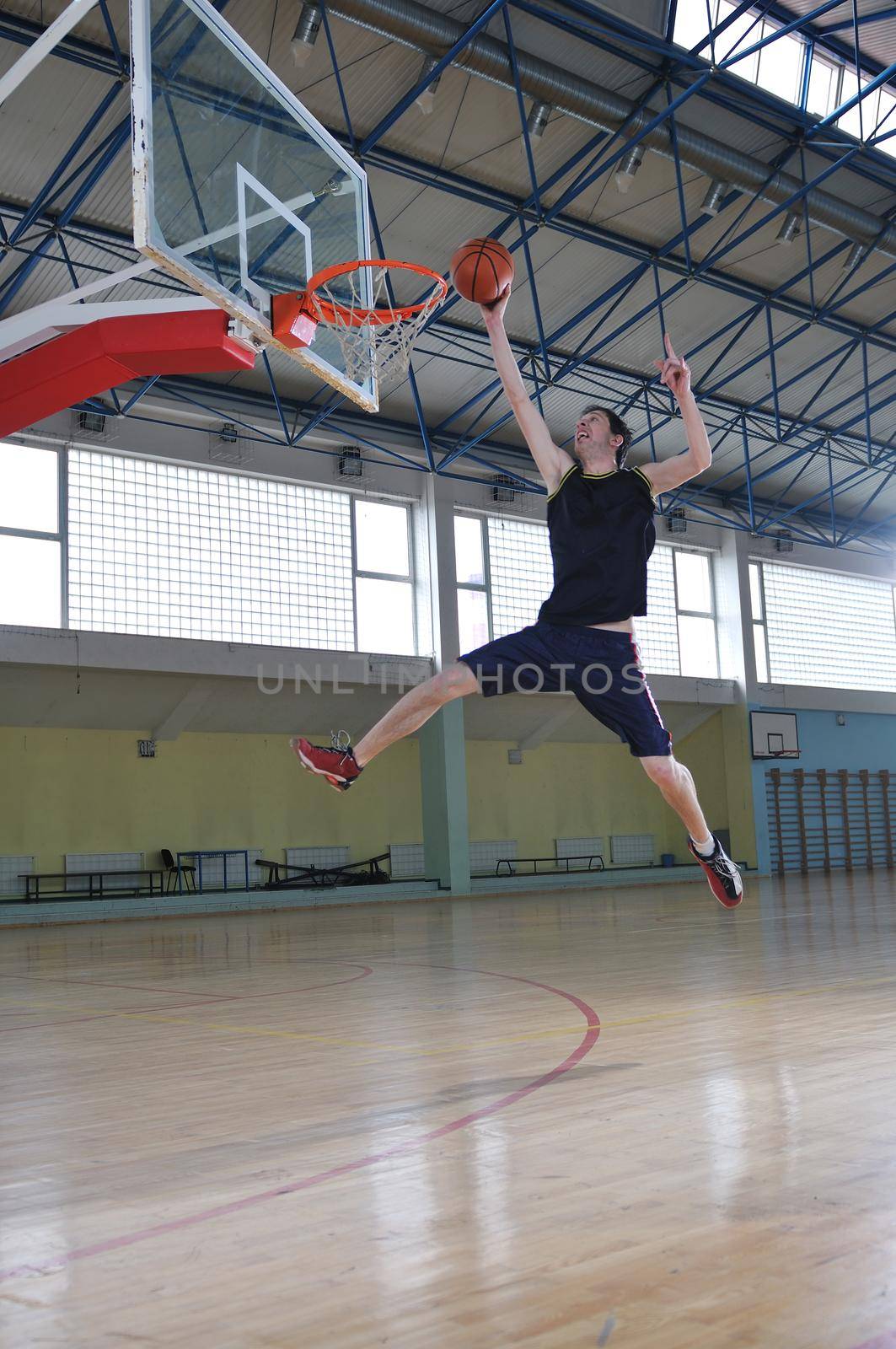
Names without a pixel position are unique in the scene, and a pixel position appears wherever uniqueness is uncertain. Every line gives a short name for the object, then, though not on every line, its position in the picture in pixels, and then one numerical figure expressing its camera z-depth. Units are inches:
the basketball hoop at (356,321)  309.1
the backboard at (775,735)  1006.4
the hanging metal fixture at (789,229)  687.1
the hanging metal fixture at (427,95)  538.9
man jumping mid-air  181.0
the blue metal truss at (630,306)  539.5
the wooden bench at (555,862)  943.7
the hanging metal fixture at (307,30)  492.1
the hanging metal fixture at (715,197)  646.5
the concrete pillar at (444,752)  836.0
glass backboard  270.7
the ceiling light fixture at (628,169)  607.5
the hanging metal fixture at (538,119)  574.9
